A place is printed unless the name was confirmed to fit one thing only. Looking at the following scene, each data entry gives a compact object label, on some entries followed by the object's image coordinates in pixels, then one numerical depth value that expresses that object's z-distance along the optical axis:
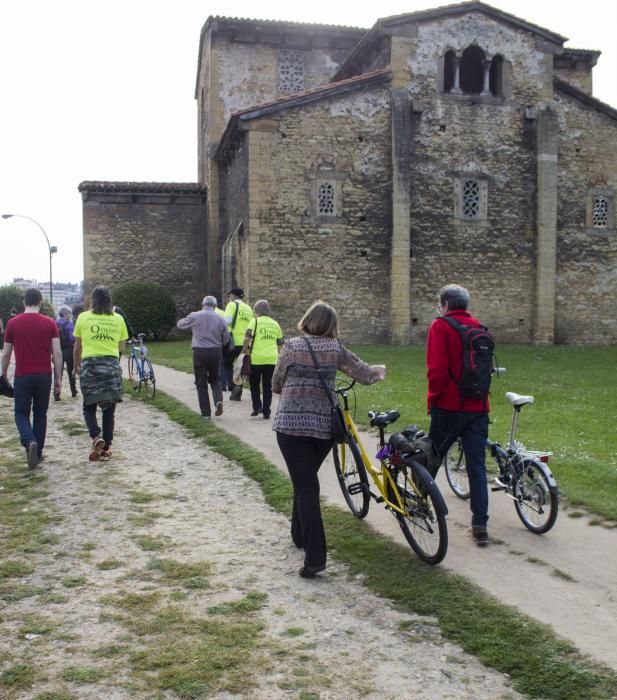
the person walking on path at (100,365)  8.29
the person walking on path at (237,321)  12.68
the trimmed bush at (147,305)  27.11
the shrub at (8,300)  40.72
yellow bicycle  4.81
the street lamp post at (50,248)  35.62
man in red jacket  5.38
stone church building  21.64
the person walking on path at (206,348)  10.87
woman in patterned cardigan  4.93
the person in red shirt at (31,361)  7.95
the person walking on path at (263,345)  10.65
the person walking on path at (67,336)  13.84
